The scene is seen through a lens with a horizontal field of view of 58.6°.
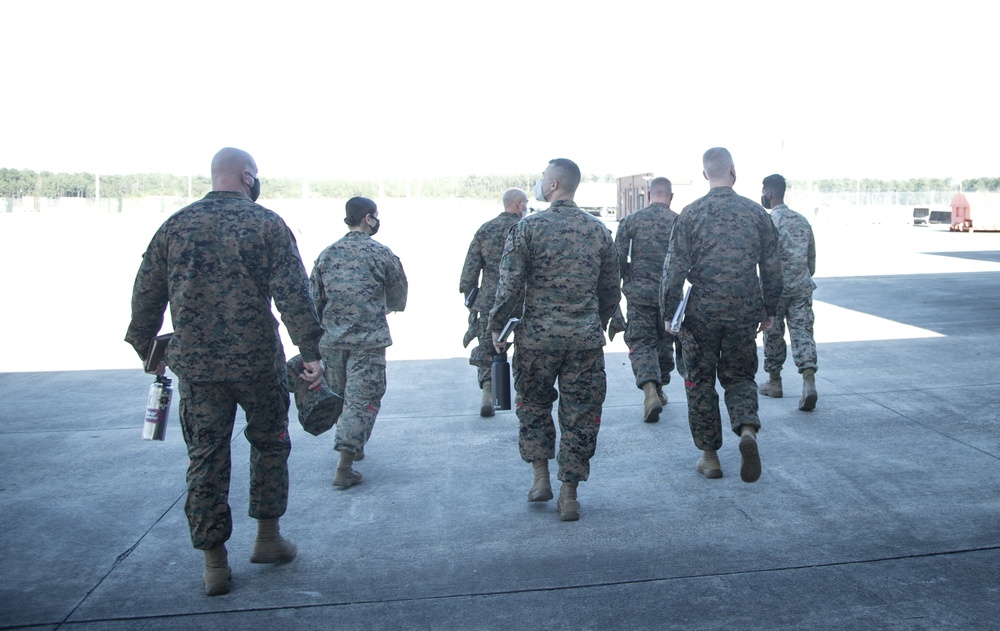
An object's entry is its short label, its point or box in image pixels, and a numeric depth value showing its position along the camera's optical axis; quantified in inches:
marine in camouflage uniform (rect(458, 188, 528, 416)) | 260.5
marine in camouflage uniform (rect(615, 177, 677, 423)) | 264.1
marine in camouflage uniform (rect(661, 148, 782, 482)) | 200.2
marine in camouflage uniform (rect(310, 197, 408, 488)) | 211.0
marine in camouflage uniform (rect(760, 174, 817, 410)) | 275.9
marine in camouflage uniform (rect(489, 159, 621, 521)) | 181.0
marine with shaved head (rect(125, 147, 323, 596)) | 147.7
